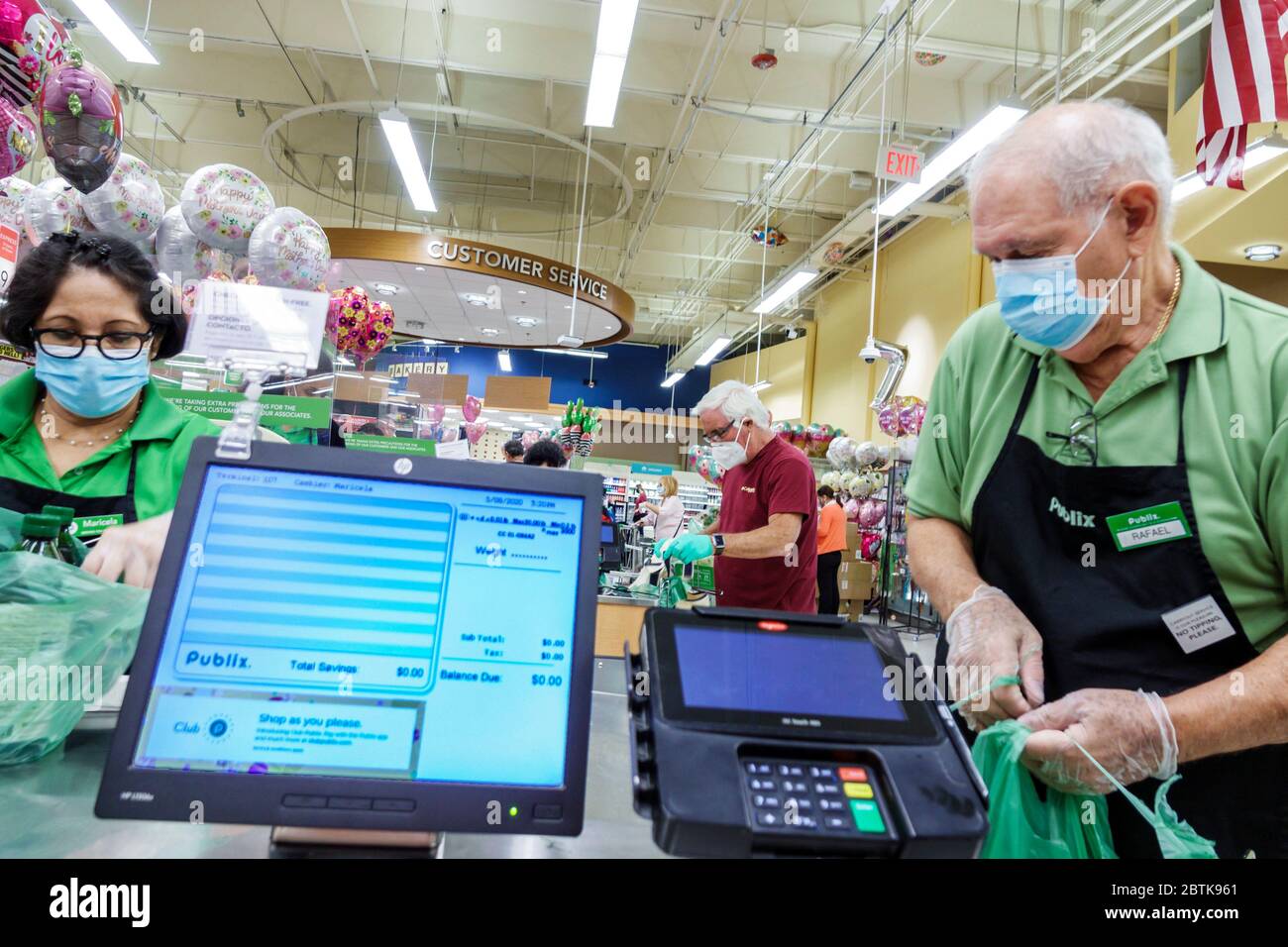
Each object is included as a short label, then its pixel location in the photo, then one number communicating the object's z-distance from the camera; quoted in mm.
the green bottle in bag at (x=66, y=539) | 889
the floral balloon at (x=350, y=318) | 3504
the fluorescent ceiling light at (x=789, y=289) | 9758
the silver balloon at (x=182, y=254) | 2771
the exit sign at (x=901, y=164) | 5930
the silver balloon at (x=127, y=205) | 2473
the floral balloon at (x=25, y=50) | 1602
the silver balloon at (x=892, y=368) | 9836
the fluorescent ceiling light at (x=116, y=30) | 5411
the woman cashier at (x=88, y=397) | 1365
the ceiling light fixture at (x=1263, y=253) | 6816
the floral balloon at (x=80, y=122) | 1870
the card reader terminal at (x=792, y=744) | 657
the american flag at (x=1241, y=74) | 3969
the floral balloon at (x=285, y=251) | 2479
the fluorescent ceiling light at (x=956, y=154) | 5457
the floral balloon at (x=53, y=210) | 2562
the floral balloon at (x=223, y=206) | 2531
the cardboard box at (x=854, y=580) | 10508
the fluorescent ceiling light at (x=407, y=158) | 6664
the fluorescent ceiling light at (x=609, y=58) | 5074
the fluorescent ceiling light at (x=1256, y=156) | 4762
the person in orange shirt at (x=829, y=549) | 8977
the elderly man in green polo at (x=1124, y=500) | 898
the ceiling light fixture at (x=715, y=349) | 14984
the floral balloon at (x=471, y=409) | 7355
